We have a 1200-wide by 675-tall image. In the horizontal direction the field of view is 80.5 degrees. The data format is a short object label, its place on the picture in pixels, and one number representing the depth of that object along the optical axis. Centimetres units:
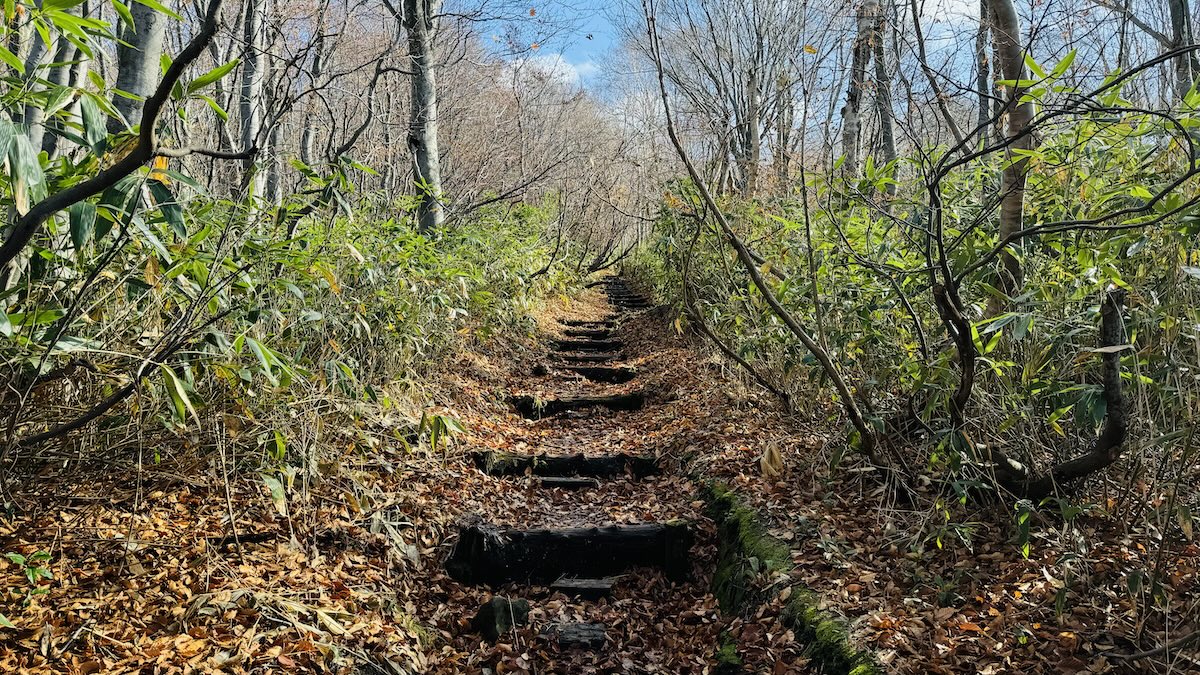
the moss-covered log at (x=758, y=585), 262
